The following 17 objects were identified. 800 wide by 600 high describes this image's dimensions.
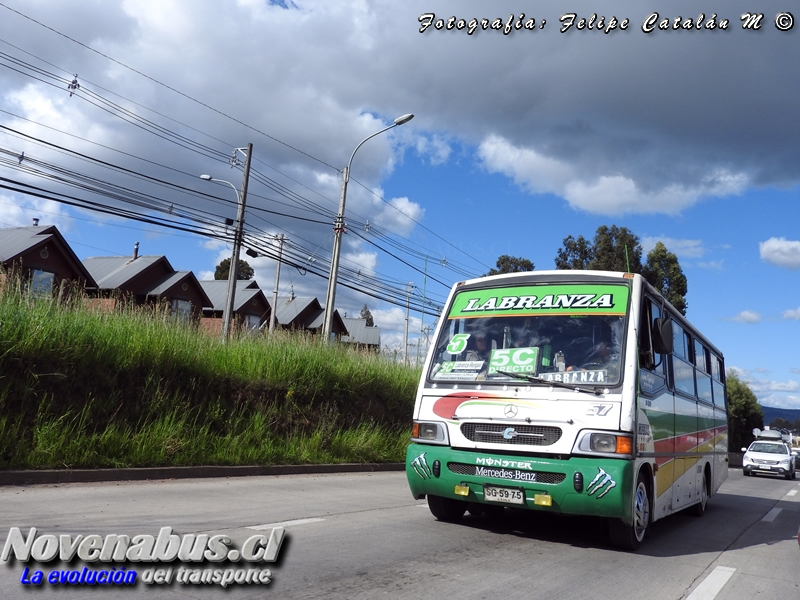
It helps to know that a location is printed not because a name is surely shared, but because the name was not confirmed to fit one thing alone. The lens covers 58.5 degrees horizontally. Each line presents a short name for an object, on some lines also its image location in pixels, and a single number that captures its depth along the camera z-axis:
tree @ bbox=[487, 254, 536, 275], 52.88
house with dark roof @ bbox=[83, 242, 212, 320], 47.78
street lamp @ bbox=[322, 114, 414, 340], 24.59
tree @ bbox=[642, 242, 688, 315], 48.09
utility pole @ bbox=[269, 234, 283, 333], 44.82
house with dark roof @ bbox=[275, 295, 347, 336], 67.19
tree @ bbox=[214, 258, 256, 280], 81.25
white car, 27.55
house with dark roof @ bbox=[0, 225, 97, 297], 37.53
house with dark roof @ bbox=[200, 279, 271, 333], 58.16
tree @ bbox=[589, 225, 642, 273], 48.03
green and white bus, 6.69
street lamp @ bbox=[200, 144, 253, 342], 27.03
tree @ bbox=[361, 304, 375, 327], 109.91
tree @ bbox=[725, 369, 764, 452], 66.88
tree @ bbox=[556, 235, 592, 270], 50.25
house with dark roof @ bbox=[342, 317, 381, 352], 85.12
